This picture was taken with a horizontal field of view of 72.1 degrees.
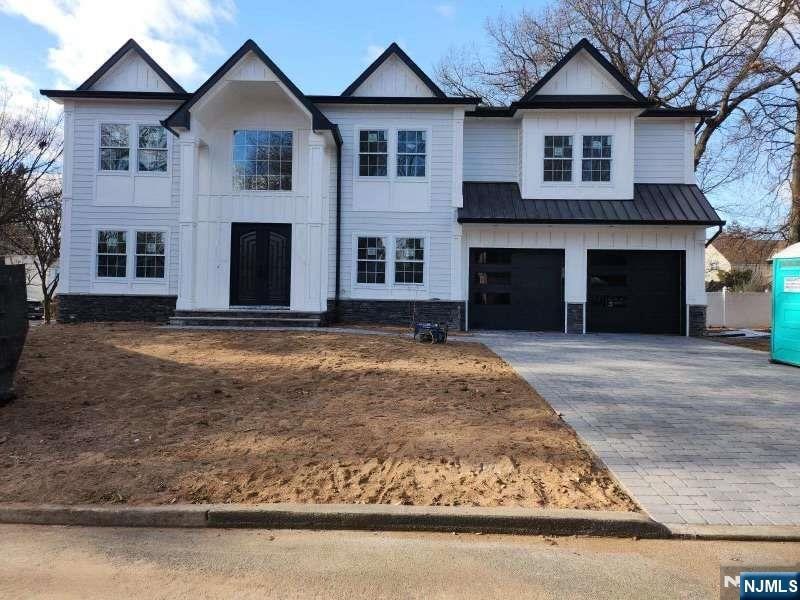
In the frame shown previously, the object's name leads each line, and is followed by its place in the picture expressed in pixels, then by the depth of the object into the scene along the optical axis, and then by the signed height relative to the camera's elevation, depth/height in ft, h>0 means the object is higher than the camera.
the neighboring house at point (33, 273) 105.70 +4.70
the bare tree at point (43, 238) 79.46 +9.59
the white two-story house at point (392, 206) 53.83 +9.52
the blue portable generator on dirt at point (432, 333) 39.55 -2.14
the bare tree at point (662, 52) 63.10 +37.97
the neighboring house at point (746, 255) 78.27 +9.43
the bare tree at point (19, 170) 58.03 +13.85
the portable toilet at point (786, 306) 34.60 +0.16
